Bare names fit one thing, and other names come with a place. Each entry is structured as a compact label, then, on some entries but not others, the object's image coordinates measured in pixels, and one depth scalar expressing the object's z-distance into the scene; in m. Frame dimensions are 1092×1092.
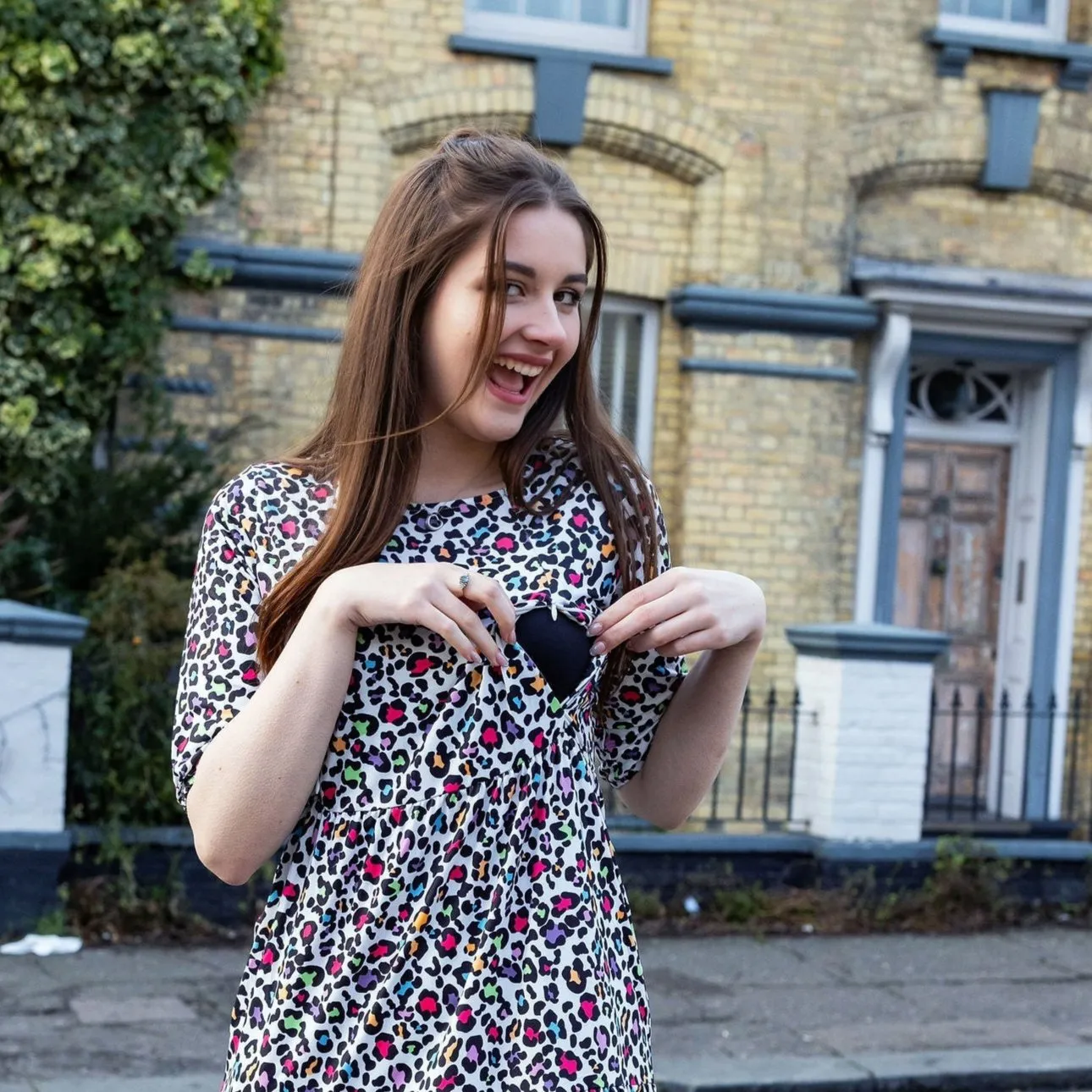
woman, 1.91
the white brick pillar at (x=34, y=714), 7.47
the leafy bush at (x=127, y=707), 7.71
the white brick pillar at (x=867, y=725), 8.85
